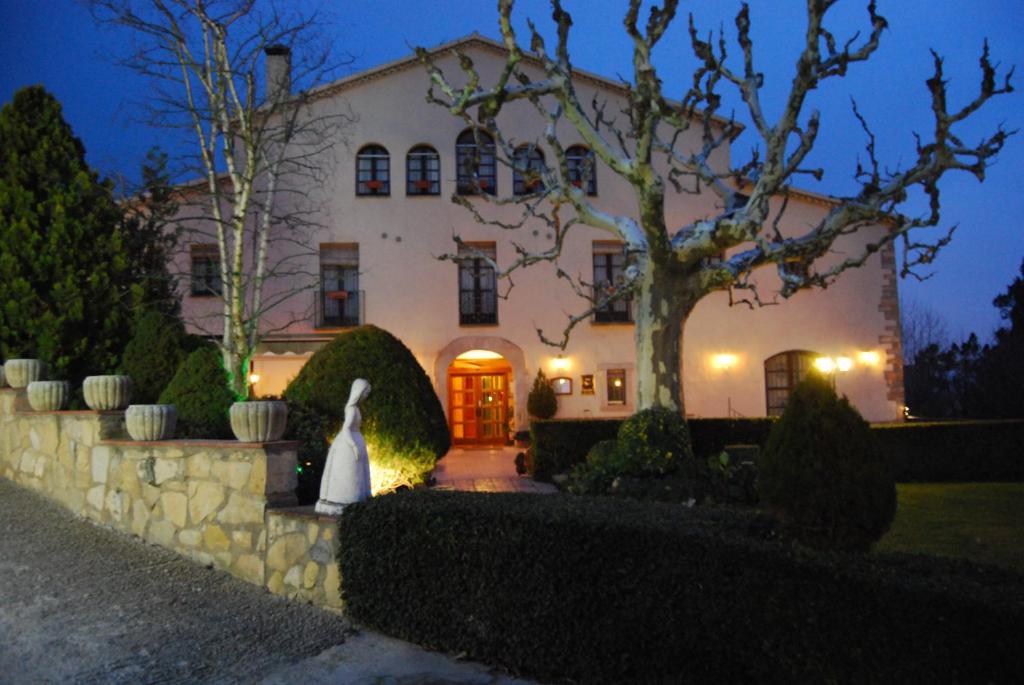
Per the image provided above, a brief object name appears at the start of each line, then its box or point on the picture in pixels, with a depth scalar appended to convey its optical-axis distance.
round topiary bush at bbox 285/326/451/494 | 8.65
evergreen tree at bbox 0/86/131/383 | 9.88
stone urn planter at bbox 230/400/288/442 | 6.04
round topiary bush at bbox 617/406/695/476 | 10.82
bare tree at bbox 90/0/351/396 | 11.59
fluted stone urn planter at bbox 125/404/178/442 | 6.82
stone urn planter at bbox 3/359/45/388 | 9.13
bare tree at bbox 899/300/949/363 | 37.75
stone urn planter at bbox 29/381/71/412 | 8.34
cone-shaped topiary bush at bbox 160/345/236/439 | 7.98
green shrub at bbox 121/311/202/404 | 9.18
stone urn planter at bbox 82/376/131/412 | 7.47
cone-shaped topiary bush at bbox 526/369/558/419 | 18.44
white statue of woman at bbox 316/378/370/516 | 5.73
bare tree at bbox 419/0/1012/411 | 10.23
